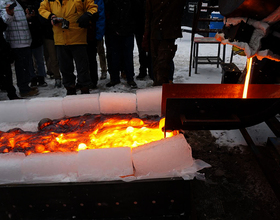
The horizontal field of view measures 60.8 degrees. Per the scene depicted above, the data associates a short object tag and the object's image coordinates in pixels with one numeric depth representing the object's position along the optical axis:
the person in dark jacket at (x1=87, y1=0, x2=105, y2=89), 4.05
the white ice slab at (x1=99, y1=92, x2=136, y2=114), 2.50
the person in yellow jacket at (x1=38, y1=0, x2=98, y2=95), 3.49
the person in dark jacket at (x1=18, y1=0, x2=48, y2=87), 4.18
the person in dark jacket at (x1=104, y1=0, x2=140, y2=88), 4.11
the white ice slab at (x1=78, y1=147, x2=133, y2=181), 1.59
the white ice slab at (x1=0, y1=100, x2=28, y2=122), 2.49
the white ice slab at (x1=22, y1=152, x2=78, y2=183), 1.62
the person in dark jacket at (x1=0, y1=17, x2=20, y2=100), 3.61
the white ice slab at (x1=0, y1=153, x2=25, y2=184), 1.61
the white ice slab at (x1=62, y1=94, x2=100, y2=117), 2.53
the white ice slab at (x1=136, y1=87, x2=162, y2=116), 2.51
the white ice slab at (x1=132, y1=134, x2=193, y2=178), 1.62
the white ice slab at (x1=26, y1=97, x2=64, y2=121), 2.51
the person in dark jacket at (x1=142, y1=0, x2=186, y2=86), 3.60
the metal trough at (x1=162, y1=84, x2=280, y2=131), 1.53
